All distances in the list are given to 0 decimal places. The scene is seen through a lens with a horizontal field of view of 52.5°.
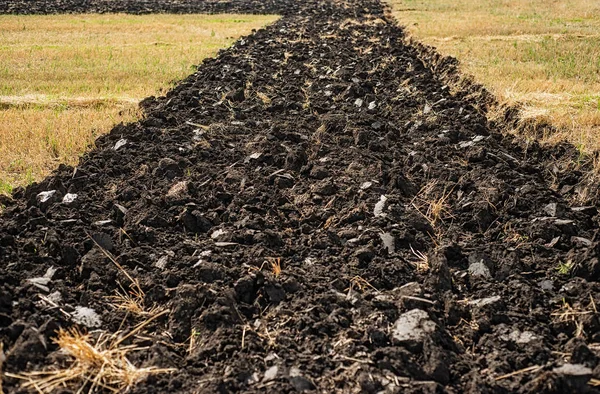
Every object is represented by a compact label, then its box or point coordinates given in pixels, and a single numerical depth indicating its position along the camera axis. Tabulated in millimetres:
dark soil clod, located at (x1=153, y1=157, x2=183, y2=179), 7211
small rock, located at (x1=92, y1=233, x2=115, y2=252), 5336
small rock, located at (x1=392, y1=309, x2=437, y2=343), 3918
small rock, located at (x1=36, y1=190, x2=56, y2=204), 6176
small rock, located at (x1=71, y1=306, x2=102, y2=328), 4223
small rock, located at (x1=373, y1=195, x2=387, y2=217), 5969
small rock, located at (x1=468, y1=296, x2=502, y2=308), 4402
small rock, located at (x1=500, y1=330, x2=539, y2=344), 3982
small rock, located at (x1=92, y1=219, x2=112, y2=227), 5776
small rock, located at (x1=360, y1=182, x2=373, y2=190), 6582
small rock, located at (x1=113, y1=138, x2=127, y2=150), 8153
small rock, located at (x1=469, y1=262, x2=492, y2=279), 4898
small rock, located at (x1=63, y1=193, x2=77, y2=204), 6236
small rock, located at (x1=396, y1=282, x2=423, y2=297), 4438
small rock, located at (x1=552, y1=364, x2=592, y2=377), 3525
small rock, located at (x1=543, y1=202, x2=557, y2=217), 5852
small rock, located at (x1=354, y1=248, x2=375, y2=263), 5117
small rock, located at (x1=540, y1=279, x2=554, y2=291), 4689
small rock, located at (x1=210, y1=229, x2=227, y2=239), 5590
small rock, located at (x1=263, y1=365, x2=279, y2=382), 3656
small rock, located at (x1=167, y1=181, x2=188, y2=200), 6428
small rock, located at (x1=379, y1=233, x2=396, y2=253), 5332
